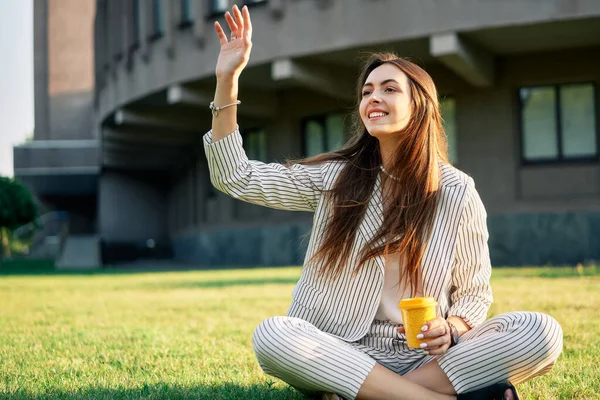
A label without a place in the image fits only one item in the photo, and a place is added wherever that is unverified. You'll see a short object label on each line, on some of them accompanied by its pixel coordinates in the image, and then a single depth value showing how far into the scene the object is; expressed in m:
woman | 3.35
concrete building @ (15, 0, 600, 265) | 16.50
